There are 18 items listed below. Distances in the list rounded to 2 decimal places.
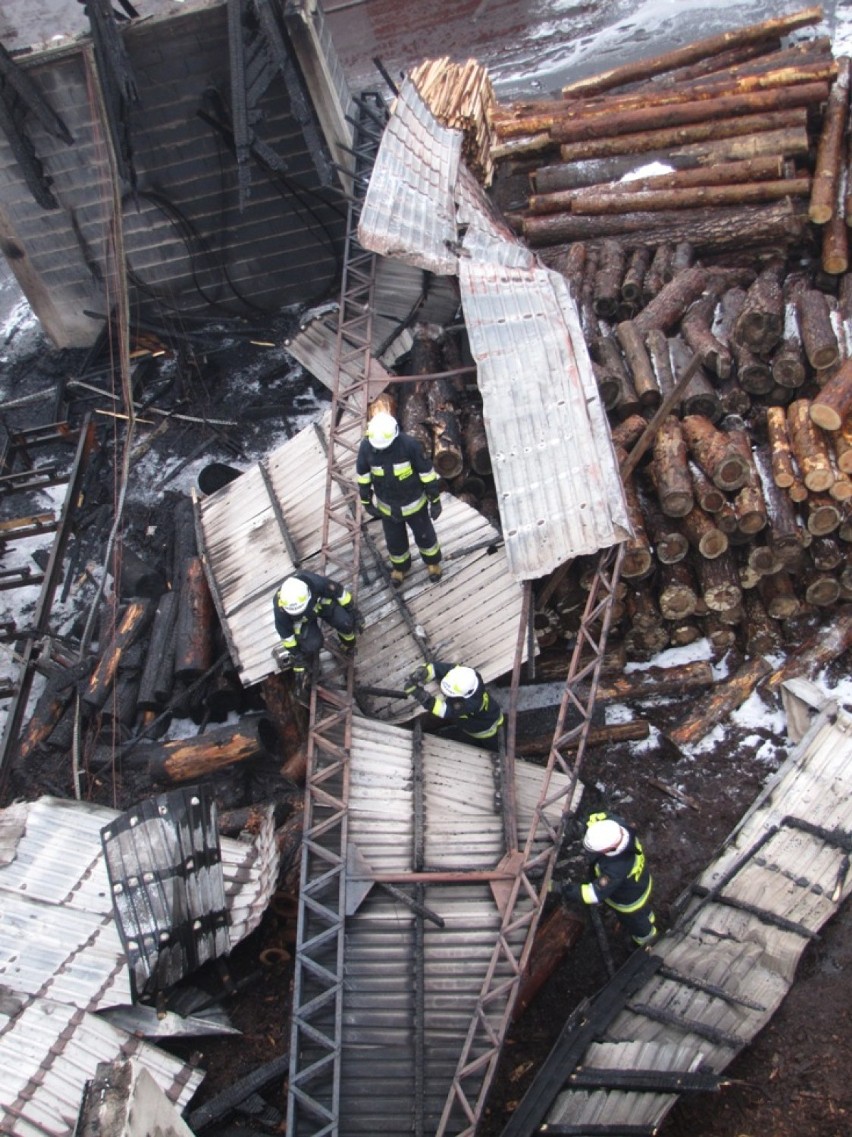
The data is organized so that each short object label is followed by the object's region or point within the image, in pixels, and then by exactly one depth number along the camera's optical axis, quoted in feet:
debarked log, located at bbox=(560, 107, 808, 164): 50.08
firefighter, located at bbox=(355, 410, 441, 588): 32.58
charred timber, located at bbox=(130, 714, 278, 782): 36.22
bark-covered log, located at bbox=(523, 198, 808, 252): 46.32
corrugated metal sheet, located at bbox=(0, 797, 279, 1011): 28.91
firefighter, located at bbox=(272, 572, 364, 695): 31.01
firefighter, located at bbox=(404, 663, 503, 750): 30.27
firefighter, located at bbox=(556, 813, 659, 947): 26.73
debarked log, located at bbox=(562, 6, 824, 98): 59.62
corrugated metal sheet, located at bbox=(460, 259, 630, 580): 31.73
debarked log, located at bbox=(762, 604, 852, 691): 36.27
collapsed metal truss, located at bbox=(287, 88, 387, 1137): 23.91
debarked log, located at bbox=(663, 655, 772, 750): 35.73
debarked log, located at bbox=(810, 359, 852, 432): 34.68
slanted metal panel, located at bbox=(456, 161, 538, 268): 41.29
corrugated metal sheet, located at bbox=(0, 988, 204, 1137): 25.59
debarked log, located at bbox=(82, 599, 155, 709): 39.17
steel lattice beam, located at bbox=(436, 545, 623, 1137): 23.41
